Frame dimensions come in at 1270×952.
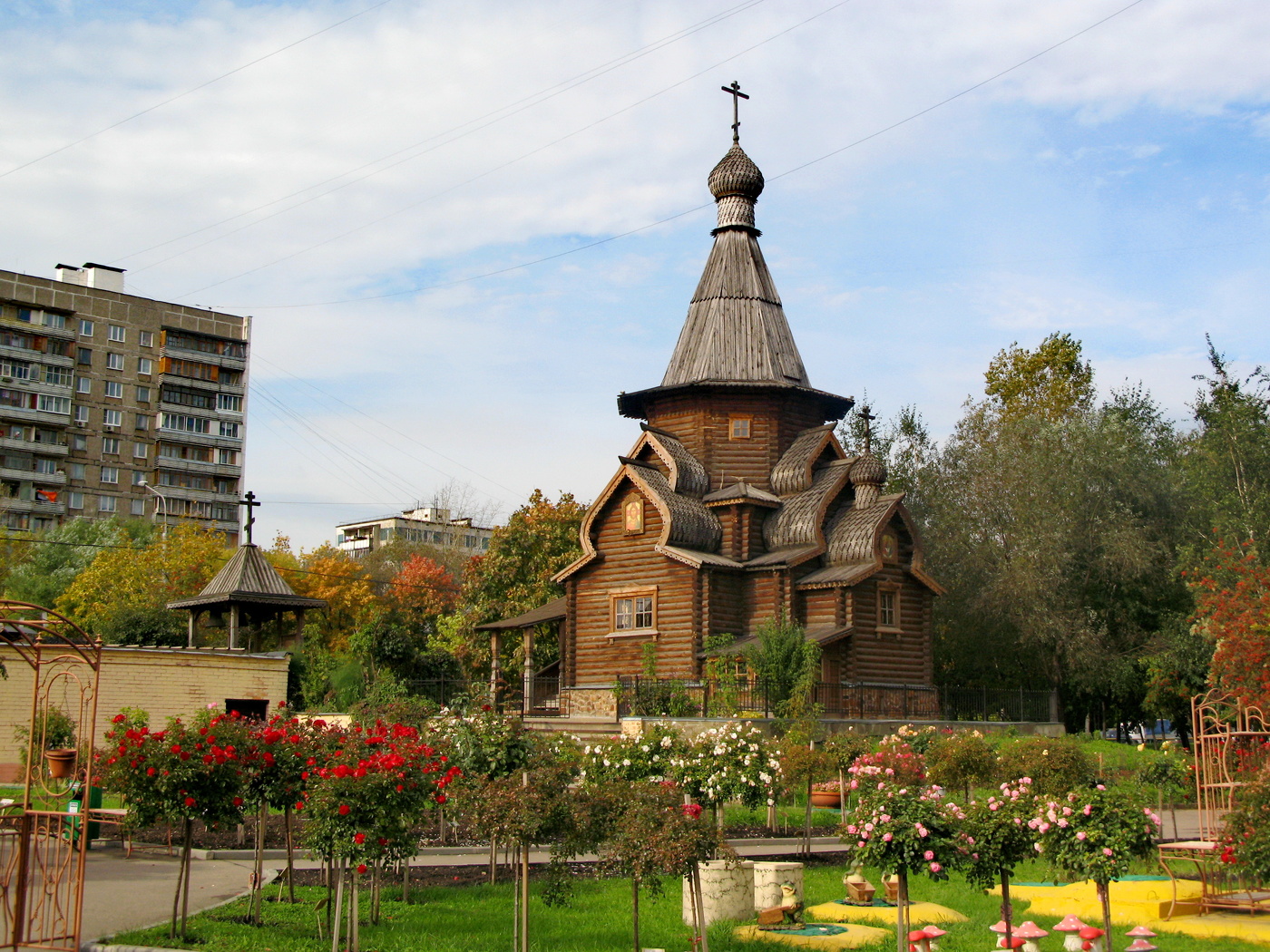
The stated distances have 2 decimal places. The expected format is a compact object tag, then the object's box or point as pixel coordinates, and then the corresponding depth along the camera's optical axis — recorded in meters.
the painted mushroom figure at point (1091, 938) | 9.36
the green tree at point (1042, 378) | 46.94
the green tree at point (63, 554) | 51.31
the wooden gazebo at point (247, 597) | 30.39
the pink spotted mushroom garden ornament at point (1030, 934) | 9.30
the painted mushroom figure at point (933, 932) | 9.20
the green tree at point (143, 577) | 47.19
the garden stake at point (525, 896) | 9.51
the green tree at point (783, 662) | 27.23
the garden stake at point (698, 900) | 9.57
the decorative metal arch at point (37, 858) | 9.28
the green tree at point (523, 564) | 41.31
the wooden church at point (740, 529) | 30.62
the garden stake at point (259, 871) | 11.33
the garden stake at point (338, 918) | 9.82
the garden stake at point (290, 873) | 12.15
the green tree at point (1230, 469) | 32.34
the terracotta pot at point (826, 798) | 22.09
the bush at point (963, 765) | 18.44
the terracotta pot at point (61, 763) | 14.31
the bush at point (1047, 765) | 16.47
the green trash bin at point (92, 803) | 14.09
